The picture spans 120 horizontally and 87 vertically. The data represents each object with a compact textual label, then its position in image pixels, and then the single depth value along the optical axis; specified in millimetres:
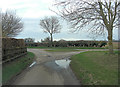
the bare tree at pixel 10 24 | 22166
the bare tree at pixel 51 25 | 42766
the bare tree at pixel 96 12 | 10780
